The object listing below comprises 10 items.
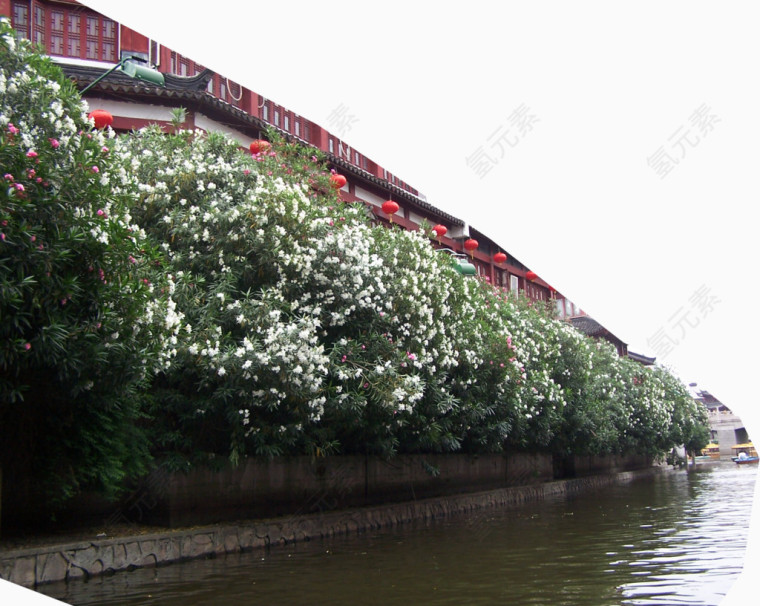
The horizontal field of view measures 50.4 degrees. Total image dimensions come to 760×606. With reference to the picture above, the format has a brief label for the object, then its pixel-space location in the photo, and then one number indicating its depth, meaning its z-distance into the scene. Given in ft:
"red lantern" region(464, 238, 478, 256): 87.54
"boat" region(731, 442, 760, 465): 173.84
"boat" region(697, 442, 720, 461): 222.07
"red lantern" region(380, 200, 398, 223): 64.85
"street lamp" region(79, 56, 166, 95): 34.73
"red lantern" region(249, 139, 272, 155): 51.08
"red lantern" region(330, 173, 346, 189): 51.49
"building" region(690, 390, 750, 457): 167.43
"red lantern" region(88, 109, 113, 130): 45.68
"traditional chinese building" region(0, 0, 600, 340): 64.85
